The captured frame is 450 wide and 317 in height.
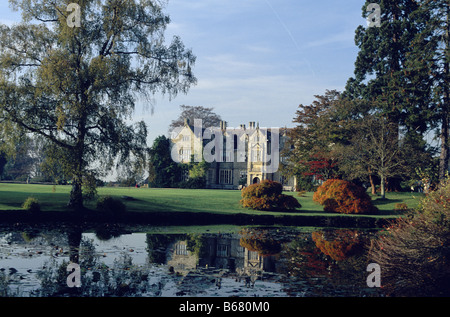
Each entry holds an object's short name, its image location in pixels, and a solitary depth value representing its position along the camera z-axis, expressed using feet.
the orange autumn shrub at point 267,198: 112.88
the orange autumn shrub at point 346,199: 116.25
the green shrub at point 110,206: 89.40
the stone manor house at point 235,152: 214.69
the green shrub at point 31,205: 81.05
